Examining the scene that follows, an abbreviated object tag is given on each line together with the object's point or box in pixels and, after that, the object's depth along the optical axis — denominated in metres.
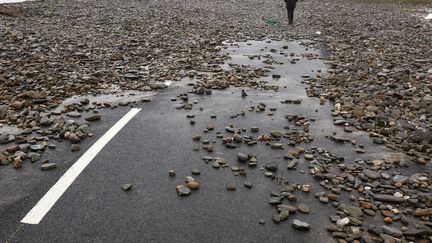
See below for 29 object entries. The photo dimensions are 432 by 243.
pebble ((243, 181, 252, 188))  5.91
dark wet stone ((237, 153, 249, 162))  6.78
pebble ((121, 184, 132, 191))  5.78
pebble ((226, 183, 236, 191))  5.83
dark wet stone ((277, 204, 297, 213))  5.27
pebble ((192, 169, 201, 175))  6.29
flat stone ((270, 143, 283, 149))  7.35
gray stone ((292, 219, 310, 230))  4.91
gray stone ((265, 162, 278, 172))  6.48
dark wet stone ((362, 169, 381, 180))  6.27
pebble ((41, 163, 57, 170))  6.34
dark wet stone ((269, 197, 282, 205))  5.45
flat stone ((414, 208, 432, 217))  5.24
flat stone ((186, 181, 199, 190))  5.85
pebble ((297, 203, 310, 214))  5.30
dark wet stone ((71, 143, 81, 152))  7.02
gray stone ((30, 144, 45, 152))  7.00
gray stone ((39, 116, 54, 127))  8.19
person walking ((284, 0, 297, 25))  24.04
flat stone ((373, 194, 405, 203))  5.58
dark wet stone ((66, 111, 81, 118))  8.70
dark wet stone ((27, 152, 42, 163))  6.64
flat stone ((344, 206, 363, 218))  5.24
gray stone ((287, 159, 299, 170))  6.54
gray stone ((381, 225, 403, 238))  4.82
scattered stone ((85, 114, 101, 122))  8.44
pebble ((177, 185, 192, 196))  5.67
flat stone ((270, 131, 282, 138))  7.87
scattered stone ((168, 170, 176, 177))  6.23
